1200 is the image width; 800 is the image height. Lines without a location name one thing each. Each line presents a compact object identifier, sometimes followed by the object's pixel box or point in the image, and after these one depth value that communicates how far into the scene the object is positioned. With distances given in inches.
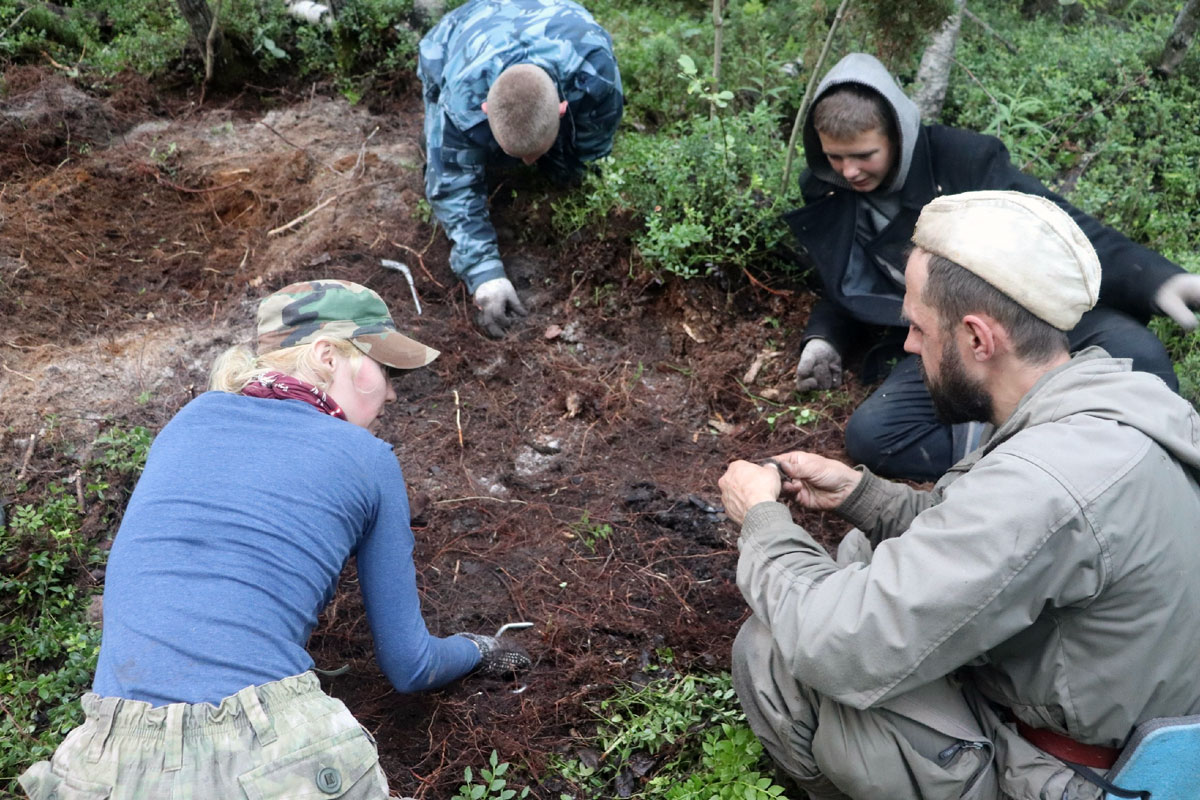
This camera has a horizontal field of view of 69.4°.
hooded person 136.3
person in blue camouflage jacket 172.2
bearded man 68.1
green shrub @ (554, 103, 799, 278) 170.7
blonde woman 68.9
